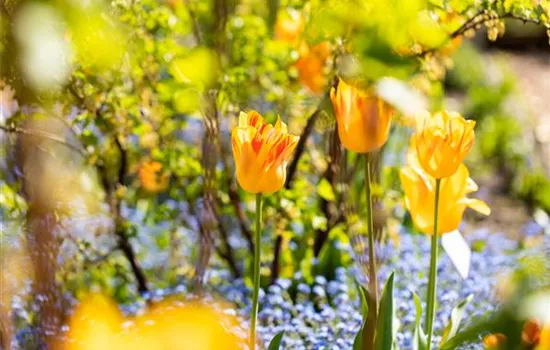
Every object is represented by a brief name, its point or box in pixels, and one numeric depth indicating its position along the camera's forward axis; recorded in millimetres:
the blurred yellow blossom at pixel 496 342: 2043
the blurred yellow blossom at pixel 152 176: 2957
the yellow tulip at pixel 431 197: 2588
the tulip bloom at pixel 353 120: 2470
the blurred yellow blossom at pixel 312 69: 2962
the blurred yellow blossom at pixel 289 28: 2967
